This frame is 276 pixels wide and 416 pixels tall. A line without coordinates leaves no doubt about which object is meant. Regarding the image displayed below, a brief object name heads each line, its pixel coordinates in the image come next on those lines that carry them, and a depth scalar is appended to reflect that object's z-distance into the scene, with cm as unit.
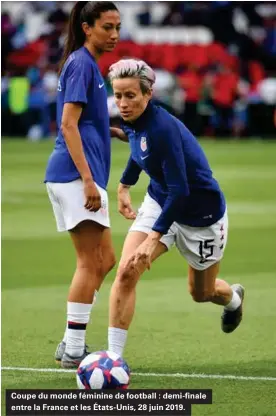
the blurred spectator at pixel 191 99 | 6675
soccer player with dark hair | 1722
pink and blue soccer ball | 1500
